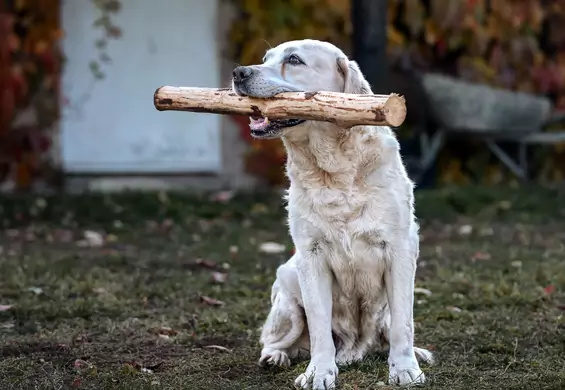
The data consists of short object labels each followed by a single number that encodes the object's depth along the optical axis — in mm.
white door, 10773
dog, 3840
